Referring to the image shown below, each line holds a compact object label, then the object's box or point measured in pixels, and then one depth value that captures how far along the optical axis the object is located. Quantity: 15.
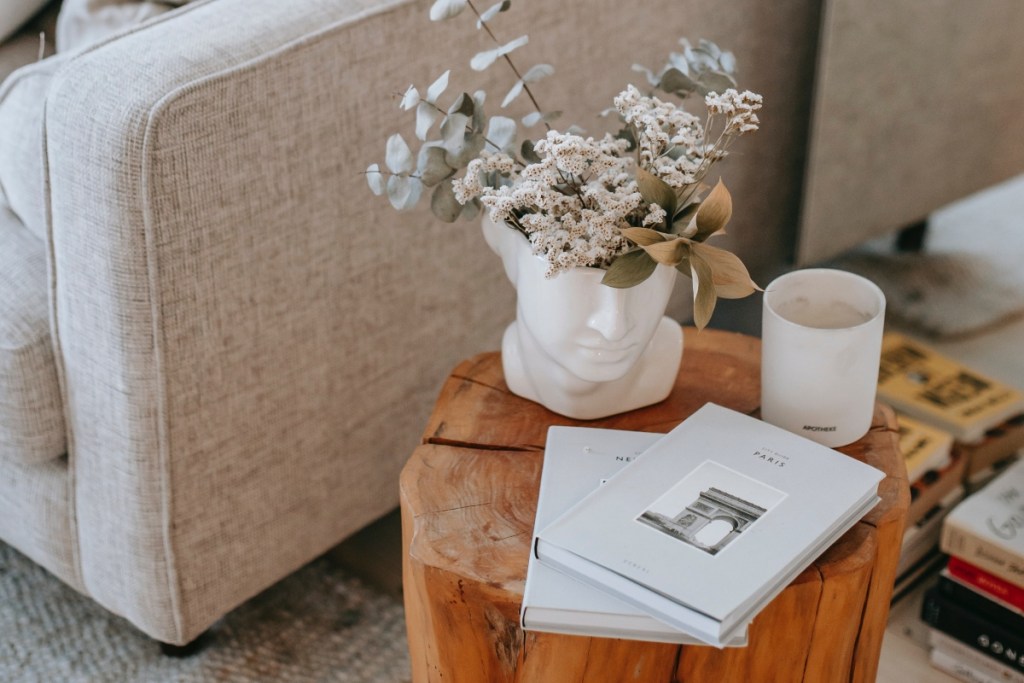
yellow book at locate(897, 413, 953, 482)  2.31
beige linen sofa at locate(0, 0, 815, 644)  1.97
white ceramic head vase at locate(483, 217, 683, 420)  1.83
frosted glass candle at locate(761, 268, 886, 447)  1.85
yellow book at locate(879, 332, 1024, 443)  2.42
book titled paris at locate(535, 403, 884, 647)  1.69
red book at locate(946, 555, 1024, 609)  2.13
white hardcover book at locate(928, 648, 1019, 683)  2.18
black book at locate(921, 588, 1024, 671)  2.14
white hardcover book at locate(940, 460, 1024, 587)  2.13
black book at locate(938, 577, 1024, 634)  2.14
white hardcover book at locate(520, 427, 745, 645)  1.71
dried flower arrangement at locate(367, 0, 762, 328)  1.77
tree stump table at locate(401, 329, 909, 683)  1.75
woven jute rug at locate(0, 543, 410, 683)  2.21
